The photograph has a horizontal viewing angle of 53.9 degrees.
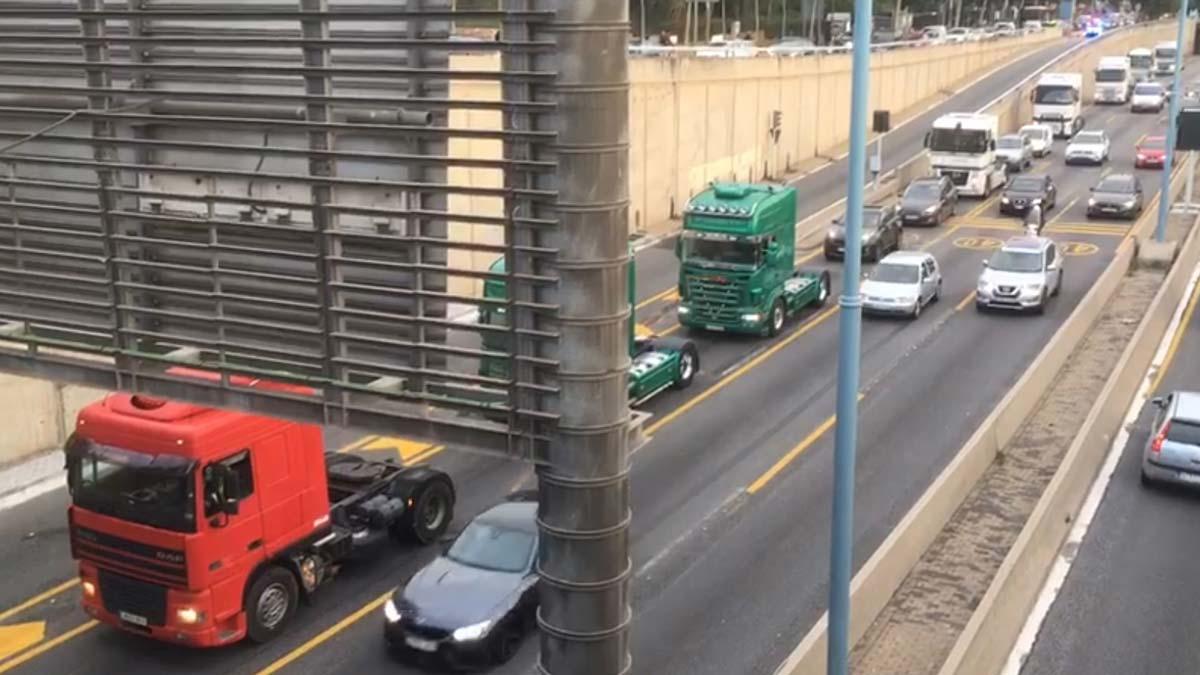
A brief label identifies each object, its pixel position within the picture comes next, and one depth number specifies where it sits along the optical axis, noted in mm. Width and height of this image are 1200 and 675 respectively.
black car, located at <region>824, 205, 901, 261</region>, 35906
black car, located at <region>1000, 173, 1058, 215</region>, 43188
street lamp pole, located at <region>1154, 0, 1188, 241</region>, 34844
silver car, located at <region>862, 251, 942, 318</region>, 29422
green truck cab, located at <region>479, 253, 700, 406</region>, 22547
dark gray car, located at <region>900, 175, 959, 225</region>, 42062
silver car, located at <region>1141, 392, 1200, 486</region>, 18281
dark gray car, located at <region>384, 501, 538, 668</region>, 13289
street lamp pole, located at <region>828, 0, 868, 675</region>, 9305
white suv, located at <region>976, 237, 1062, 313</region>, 29750
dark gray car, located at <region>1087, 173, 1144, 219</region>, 42469
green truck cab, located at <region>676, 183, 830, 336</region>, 27125
